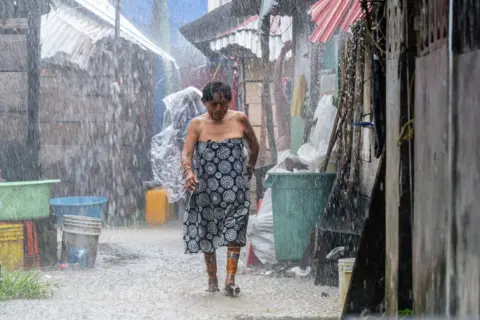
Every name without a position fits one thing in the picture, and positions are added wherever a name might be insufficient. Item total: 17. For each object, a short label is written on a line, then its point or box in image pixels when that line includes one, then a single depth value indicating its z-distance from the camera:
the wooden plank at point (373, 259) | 10.82
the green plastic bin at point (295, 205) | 17.20
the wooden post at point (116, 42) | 28.94
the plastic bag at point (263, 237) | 17.72
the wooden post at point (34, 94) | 22.14
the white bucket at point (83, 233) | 18.11
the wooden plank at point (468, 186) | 6.91
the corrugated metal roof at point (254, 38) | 28.13
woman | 14.76
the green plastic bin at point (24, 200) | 17.23
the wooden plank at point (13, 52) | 22.47
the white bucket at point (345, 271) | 12.78
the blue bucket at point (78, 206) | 19.01
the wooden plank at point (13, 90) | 22.65
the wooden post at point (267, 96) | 25.83
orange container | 27.06
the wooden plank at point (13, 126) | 22.65
